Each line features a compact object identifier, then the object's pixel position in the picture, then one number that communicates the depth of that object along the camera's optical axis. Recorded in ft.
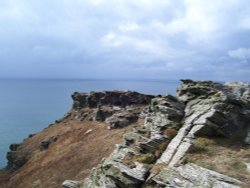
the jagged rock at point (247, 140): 48.18
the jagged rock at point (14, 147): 131.01
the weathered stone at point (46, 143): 114.67
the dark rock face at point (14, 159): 112.81
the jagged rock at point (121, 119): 105.62
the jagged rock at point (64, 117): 141.63
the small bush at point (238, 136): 49.37
